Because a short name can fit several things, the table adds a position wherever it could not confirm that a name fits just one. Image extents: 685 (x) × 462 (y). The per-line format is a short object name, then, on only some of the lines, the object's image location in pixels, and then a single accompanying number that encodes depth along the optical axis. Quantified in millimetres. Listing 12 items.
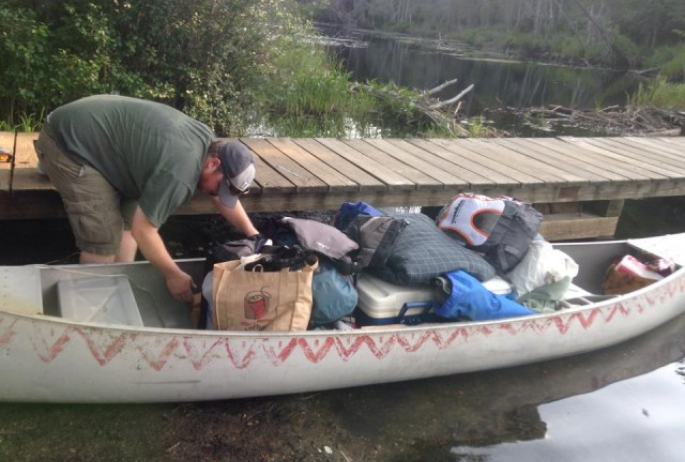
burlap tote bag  3482
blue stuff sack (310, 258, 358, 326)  3713
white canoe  3184
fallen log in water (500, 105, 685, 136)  13453
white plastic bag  4371
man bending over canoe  3318
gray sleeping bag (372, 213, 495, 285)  3963
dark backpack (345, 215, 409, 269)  4000
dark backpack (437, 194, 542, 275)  4418
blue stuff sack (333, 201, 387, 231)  4410
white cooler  3965
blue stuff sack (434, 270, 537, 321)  3926
